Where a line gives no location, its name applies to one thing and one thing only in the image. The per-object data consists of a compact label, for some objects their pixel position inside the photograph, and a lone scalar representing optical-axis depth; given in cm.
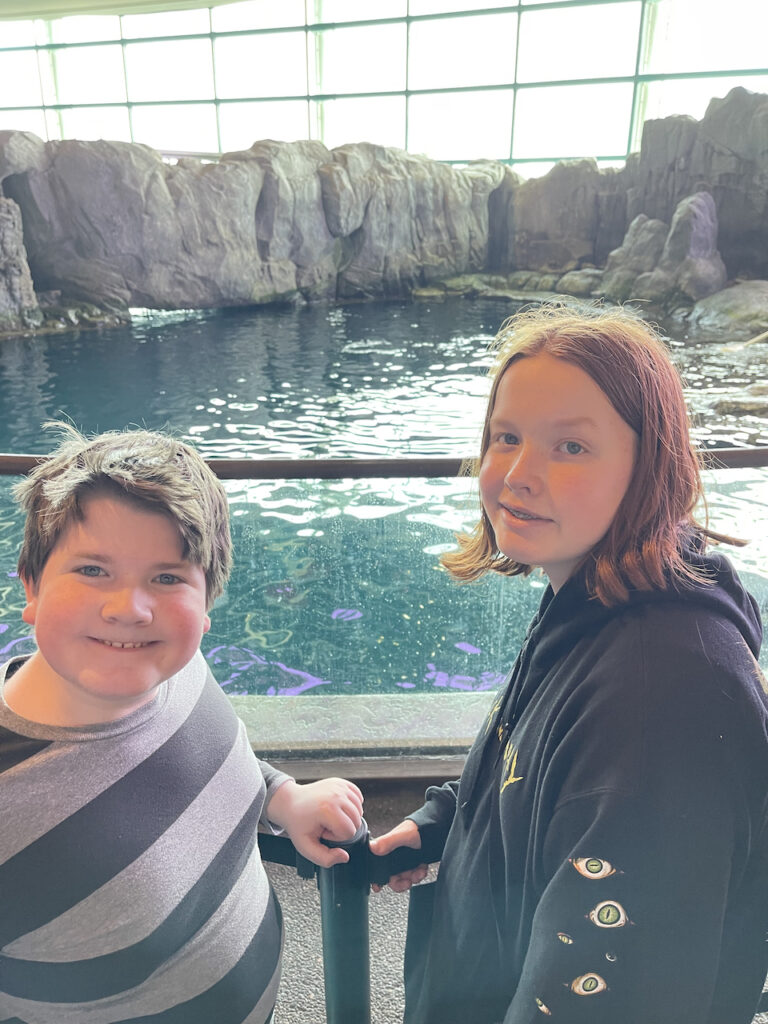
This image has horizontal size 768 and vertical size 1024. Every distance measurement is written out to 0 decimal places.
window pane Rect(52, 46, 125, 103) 1797
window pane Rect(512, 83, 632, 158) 1655
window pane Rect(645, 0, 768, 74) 1546
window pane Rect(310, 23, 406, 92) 1722
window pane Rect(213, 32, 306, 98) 1752
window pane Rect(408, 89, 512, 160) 1714
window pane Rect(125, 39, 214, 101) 1769
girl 60
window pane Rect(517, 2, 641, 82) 1572
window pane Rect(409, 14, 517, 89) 1624
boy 74
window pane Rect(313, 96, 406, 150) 1797
